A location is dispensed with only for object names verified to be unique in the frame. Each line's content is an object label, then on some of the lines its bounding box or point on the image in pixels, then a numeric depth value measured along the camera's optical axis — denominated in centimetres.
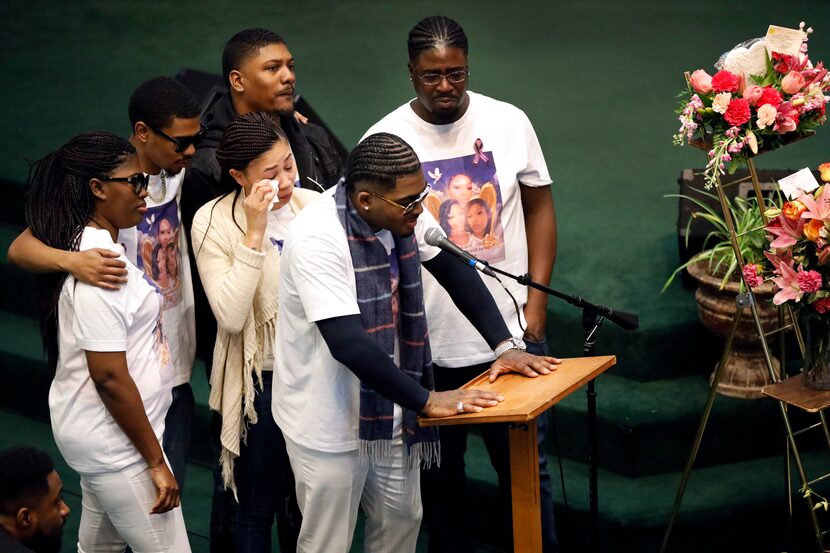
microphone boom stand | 617
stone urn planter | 877
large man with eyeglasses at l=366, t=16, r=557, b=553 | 700
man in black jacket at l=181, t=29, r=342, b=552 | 730
